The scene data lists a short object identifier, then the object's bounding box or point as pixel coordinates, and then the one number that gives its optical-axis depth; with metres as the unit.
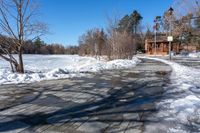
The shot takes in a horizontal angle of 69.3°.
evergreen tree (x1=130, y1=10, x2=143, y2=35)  49.69
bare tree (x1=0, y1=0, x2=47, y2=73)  7.72
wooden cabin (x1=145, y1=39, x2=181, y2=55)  35.58
